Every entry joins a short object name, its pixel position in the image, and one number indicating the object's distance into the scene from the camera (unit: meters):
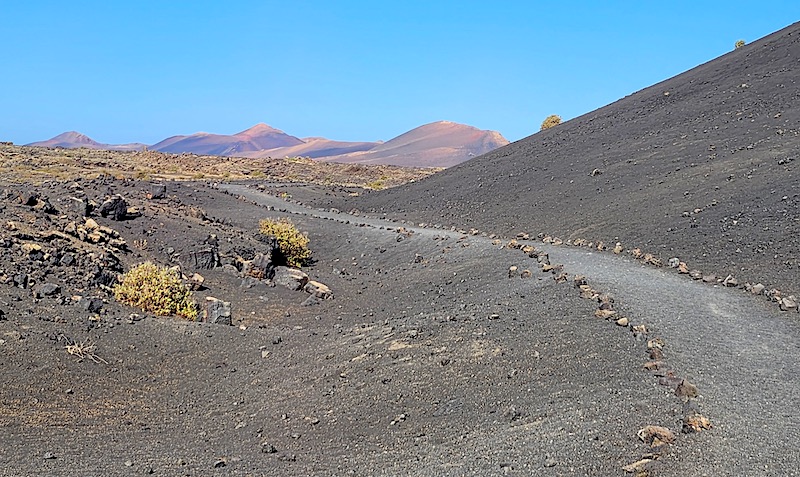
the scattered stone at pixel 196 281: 14.52
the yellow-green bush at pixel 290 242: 20.08
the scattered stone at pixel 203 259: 16.41
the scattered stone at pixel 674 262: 15.33
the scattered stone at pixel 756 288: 12.62
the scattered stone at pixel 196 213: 21.97
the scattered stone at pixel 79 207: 18.41
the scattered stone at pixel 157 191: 24.37
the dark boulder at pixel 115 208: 18.66
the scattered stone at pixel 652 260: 15.59
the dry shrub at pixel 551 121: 50.41
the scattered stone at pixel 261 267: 16.38
